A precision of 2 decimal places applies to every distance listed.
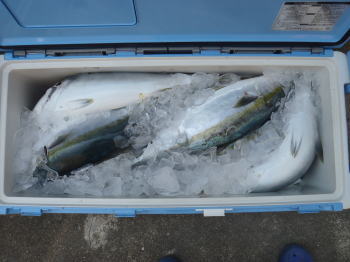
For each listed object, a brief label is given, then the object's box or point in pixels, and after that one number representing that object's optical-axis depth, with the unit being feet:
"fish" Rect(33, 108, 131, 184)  4.01
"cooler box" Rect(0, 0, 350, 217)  3.23
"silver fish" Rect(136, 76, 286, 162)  3.99
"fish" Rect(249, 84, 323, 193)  4.04
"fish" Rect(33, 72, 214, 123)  4.07
